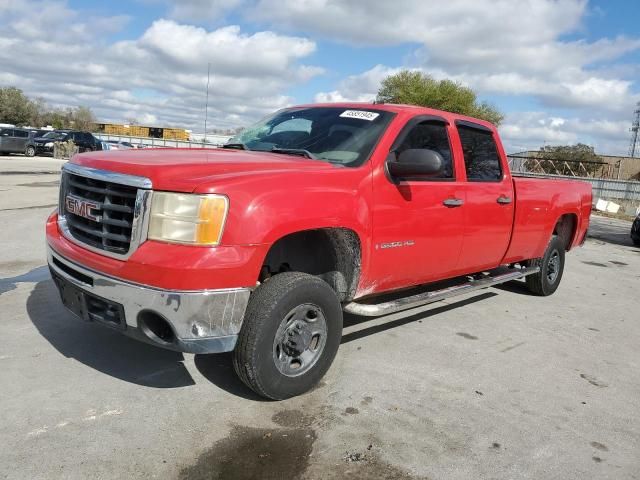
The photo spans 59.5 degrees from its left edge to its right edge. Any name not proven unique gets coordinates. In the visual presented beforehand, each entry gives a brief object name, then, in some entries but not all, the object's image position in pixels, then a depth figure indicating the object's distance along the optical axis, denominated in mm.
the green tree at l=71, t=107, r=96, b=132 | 84288
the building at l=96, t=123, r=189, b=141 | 66812
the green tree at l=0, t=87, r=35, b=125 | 78625
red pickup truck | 3010
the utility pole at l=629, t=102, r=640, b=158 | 80125
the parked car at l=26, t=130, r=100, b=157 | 32469
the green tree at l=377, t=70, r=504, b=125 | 46219
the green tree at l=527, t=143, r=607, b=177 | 41781
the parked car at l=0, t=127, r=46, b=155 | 30688
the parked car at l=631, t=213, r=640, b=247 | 13375
